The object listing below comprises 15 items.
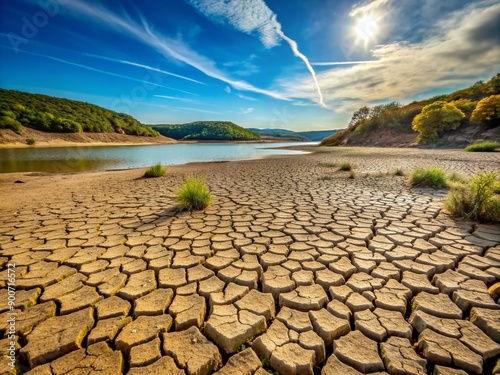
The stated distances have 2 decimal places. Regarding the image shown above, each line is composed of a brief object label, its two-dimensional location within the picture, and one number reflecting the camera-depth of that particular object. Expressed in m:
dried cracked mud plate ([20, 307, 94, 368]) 1.27
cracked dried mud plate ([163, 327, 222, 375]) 1.22
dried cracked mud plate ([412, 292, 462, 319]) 1.56
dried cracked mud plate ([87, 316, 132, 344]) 1.39
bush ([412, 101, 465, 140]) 20.67
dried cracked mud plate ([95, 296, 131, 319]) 1.58
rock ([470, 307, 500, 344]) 1.39
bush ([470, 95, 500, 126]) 18.59
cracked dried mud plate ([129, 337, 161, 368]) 1.24
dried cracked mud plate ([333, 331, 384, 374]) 1.22
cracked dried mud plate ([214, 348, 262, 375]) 1.20
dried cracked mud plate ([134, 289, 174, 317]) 1.61
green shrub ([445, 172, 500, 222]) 3.13
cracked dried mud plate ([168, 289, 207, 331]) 1.51
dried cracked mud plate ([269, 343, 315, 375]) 1.19
